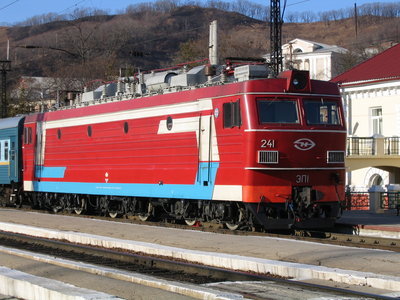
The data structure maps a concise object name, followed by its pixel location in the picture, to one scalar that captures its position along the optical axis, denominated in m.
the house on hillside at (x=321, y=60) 94.50
